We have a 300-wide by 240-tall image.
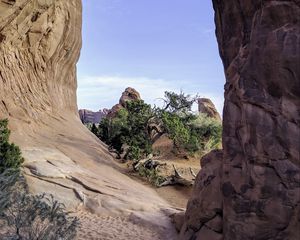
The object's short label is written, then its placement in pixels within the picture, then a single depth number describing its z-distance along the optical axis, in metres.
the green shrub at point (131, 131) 13.66
